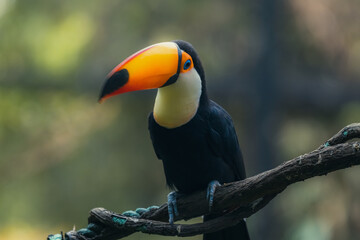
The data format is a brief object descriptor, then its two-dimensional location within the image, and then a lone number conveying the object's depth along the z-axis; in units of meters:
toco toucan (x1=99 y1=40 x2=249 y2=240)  5.68
